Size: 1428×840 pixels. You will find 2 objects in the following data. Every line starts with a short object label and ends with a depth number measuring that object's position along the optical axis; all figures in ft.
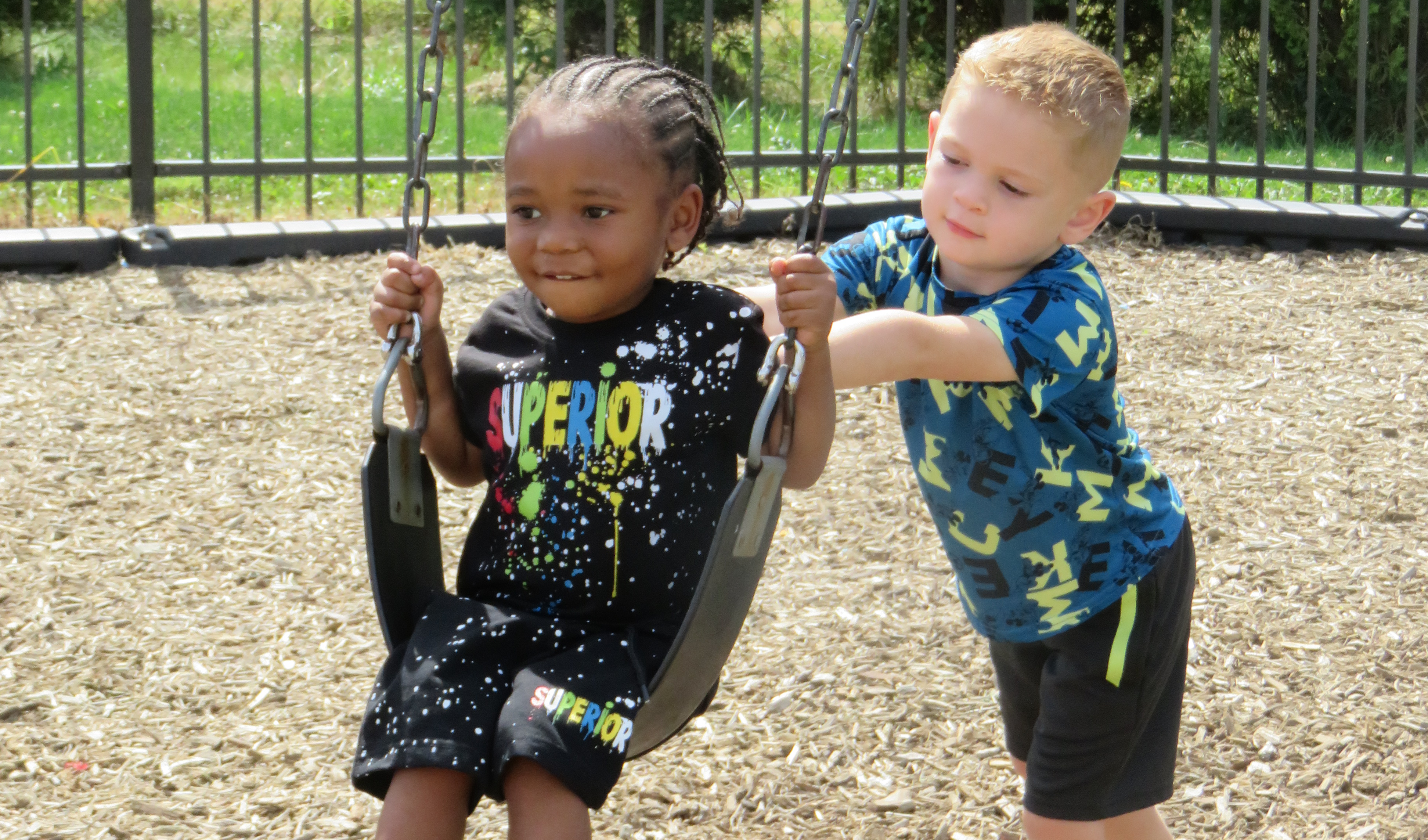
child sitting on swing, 6.38
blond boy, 6.75
